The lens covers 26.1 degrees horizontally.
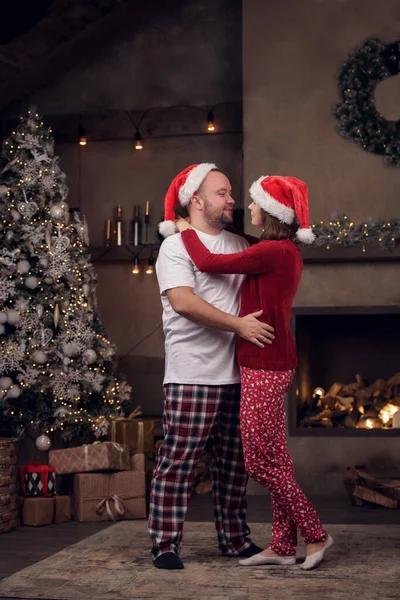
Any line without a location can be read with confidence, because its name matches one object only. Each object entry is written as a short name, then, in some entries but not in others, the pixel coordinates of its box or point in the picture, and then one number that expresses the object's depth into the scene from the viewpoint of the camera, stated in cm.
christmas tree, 528
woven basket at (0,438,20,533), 461
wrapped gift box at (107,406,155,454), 554
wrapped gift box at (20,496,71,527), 477
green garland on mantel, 559
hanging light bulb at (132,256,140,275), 686
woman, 339
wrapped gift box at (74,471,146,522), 484
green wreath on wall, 572
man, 349
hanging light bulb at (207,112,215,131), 675
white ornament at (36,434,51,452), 520
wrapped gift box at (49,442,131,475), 491
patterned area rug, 311
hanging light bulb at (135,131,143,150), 689
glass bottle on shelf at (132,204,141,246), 689
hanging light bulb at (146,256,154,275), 681
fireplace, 570
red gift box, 487
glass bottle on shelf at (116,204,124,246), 694
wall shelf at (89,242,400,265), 560
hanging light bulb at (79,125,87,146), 702
